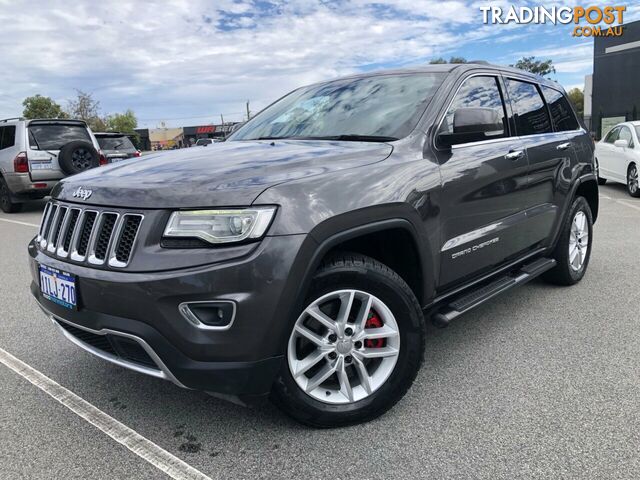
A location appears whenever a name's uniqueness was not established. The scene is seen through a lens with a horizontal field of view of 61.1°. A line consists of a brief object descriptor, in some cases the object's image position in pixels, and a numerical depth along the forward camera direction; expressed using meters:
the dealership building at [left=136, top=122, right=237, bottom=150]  79.00
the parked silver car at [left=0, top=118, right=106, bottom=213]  10.39
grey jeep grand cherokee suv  2.16
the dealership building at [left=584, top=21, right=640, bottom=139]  32.59
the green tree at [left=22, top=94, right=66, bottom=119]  62.19
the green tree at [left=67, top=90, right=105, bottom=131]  54.47
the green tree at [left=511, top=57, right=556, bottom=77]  55.95
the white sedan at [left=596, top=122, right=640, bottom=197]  10.73
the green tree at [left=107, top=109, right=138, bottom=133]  84.70
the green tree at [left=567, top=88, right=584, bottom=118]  69.86
